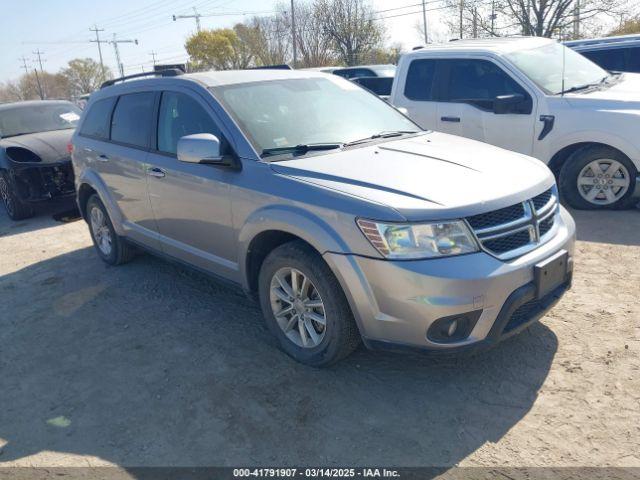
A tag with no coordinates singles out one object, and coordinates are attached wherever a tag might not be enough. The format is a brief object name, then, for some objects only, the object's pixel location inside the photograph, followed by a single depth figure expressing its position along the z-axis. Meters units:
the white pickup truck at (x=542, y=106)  5.67
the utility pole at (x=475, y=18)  27.98
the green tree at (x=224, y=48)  54.78
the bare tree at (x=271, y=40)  51.36
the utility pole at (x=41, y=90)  77.57
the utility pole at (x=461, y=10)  28.19
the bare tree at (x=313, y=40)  42.84
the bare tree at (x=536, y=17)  26.28
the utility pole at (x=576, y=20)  25.97
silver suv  2.72
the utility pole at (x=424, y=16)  40.46
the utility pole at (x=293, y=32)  39.19
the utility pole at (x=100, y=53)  77.75
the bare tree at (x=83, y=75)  78.81
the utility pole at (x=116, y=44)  74.54
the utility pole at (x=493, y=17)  27.34
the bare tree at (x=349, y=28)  40.12
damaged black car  7.71
